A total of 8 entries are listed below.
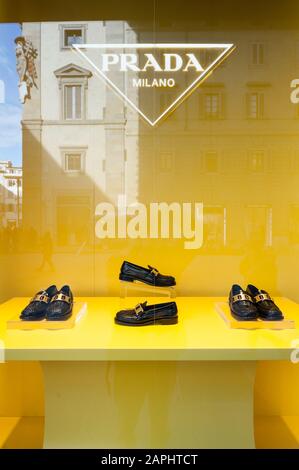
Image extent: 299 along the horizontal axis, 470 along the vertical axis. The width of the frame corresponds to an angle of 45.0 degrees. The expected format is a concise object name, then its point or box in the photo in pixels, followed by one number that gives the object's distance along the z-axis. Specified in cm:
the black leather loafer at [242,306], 149
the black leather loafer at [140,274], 180
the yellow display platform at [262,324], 145
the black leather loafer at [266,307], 148
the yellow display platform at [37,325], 145
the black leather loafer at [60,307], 148
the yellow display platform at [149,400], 157
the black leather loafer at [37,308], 148
